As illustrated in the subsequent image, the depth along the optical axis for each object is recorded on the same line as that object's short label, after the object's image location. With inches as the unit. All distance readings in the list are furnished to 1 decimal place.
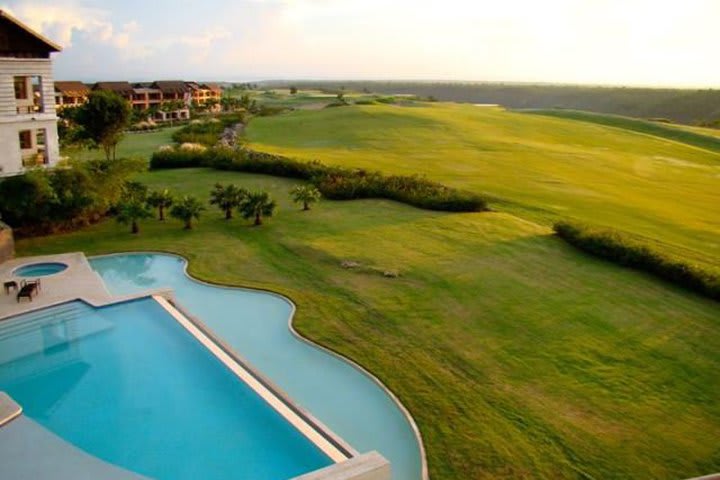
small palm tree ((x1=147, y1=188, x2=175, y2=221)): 959.0
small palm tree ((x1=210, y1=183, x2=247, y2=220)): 971.9
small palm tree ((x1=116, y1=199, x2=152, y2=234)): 875.4
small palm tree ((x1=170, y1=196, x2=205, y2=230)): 913.5
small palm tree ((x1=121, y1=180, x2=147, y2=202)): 960.3
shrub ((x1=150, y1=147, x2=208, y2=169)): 1508.4
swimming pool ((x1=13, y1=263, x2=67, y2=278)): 706.1
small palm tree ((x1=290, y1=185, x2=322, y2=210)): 1032.2
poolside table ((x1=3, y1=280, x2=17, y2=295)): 624.4
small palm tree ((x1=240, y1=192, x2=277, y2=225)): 940.6
